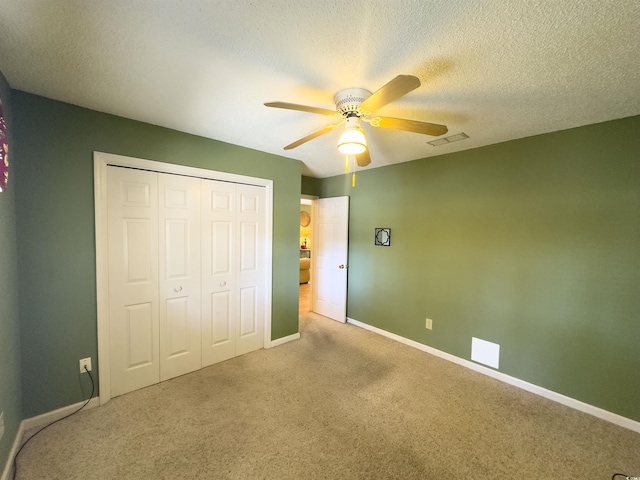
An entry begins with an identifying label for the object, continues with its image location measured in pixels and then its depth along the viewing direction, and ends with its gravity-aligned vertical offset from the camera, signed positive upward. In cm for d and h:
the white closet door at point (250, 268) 289 -44
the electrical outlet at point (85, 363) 199 -107
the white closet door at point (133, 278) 212 -43
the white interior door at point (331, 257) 408 -43
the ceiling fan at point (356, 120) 148 +73
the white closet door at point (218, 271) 264 -43
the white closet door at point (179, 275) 238 -43
